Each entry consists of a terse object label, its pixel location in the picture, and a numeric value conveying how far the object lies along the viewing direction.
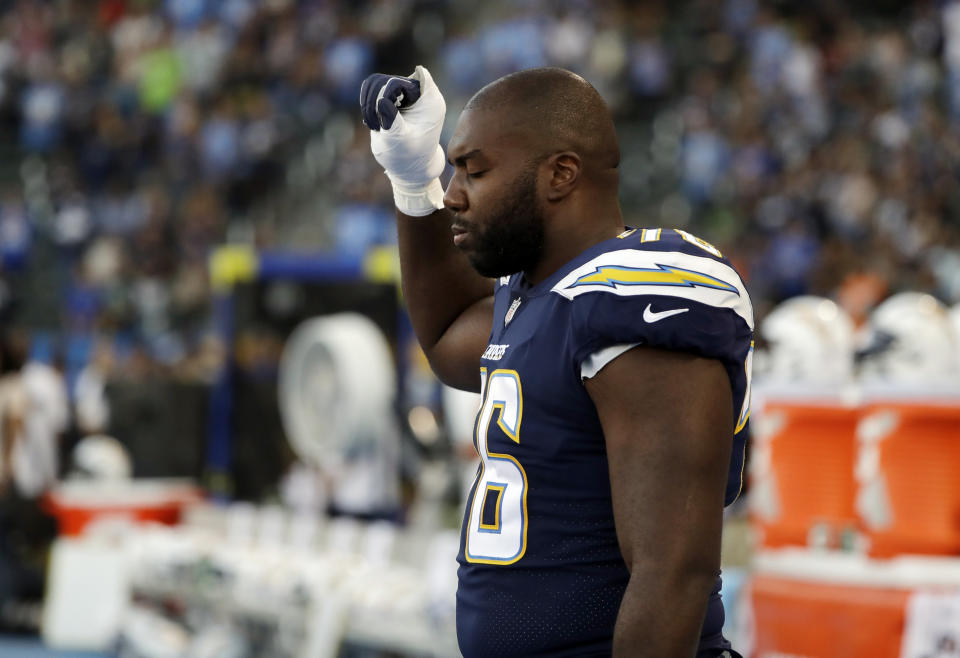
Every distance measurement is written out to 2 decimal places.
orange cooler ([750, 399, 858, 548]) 10.23
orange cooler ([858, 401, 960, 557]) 9.16
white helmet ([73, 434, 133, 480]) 19.30
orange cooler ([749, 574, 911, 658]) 8.76
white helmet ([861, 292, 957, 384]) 9.17
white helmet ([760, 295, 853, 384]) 10.23
